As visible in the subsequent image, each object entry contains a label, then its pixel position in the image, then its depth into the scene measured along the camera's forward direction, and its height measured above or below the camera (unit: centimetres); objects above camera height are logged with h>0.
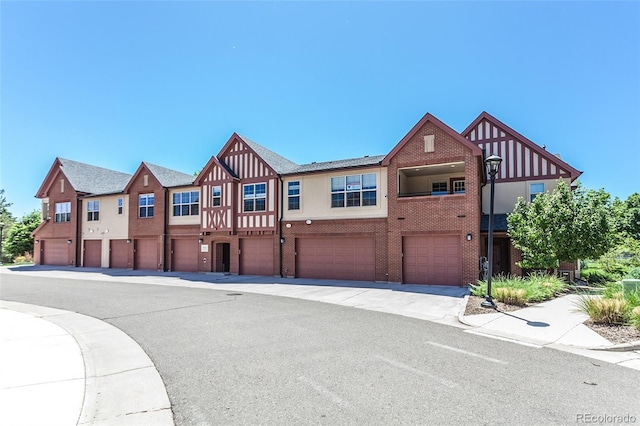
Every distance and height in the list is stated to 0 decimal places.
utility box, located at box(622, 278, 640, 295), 1014 -167
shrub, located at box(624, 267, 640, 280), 1263 -166
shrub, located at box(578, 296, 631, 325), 847 -204
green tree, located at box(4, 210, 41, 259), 3900 -106
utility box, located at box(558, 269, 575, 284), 1807 -242
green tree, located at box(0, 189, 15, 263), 6095 +317
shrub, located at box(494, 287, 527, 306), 1155 -225
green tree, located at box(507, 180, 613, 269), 1388 +2
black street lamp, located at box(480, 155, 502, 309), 1112 -22
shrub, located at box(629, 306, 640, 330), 778 -204
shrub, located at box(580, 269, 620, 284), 1861 -272
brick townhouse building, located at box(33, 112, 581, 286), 1766 +117
